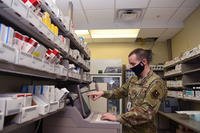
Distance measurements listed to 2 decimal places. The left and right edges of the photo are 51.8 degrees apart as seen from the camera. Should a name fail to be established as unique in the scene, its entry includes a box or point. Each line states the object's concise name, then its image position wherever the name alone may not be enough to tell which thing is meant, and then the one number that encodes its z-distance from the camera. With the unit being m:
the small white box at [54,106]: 1.52
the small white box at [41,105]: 1.33
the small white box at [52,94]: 1.56
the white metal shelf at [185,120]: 3.01
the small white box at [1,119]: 0.86
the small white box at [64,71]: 2.02
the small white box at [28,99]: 1.16
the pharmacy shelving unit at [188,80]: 3.59
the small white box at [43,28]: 1.40
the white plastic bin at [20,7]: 1.02
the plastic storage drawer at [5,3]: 0.93
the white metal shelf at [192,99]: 3.48
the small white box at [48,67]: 1.46
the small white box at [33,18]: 1.20
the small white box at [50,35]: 1.58
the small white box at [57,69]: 1.75
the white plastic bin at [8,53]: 0.88
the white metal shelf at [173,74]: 4.46
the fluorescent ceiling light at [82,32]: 5.55
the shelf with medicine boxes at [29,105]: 0.95
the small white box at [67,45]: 2.20
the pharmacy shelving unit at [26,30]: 0.98
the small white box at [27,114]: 1.04
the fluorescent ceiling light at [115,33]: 5.43
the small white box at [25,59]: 1.06
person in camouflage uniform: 2.06
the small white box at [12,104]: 0.92
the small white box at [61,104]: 1.77
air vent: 4.40
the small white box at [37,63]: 1.25
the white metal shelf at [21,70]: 0.97
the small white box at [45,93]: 1.47
